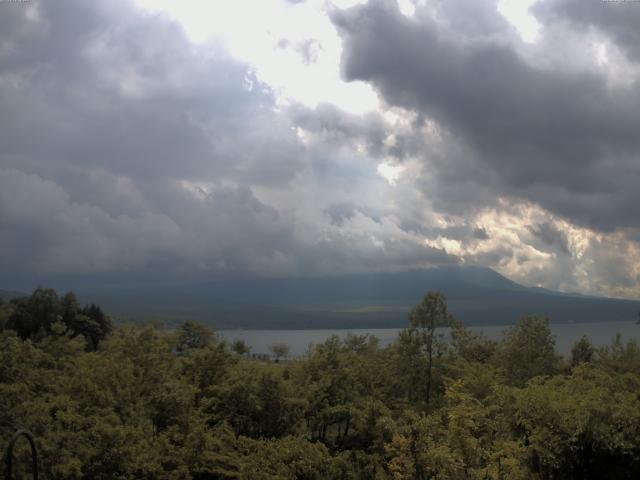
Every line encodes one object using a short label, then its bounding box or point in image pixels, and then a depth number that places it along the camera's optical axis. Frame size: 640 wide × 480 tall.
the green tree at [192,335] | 76.31
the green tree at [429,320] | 37.00
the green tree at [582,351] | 57.97
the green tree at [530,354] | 42.66
